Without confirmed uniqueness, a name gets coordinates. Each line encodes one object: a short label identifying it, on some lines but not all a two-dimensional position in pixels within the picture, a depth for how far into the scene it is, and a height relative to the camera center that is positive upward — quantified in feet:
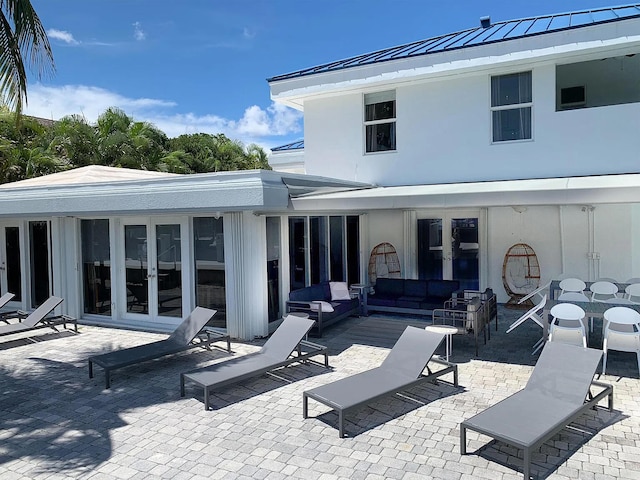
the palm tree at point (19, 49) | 42.19 +16.75
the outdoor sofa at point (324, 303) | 49.37 -8.56
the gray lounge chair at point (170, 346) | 36.49 -10.00
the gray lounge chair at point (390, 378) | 28.06 -10.17
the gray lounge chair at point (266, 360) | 32.35 -10.17
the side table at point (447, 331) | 37.81 -8.56
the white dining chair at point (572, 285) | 52.29 -7.11
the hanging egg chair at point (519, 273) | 64.34 -6.97
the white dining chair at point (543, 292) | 63.05 -9.45
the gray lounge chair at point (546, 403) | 23.17 -10.13
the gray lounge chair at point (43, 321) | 50.51 -9.92
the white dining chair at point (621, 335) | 35.14 -8.63
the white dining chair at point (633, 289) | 49.83 -7.34
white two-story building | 52.75 +10.76
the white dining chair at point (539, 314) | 40.09 -8.09
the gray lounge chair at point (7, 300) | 58.11 -8.60
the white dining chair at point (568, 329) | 37.69 -8.74
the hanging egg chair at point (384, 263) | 72.18 -5.84
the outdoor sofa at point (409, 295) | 54.03 -8.60
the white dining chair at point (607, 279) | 56.65 -7.24
